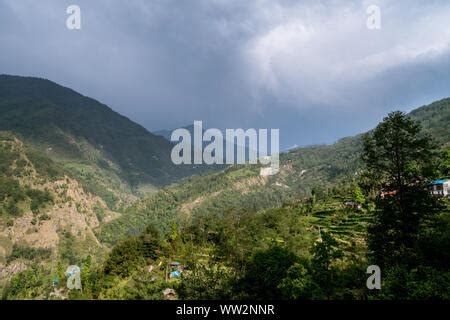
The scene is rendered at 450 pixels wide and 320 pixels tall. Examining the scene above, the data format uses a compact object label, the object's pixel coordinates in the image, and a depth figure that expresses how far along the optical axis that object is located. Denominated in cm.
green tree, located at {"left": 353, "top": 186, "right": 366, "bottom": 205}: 6008
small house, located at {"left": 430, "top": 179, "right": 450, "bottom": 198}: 5422
